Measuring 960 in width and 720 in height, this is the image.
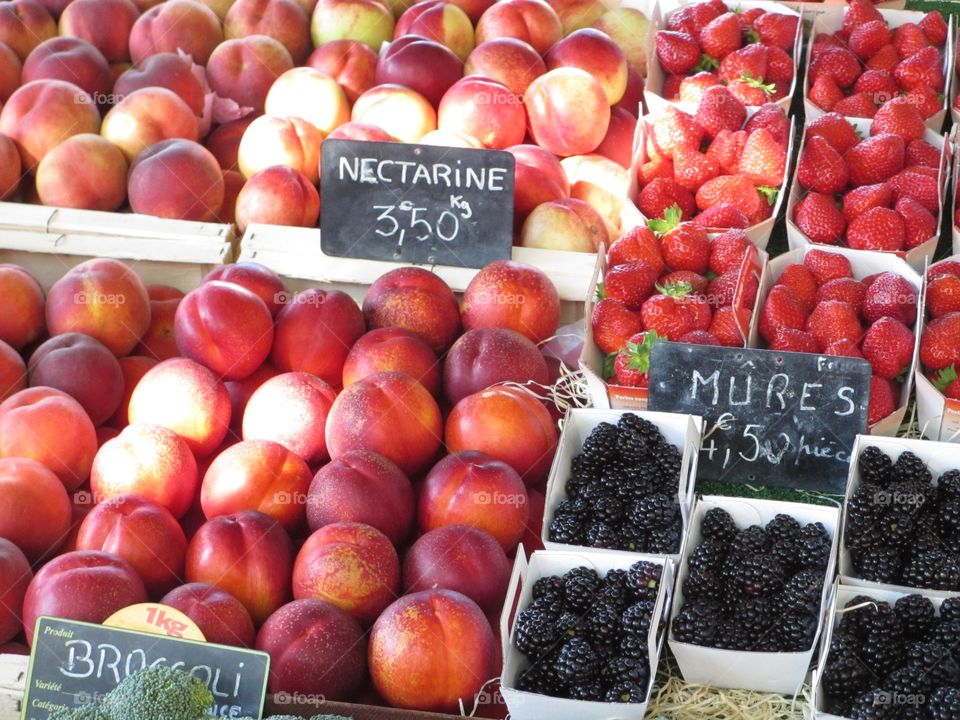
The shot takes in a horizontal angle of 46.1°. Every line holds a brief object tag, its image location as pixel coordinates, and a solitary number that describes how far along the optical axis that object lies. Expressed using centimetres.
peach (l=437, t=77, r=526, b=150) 262
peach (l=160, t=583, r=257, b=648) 150
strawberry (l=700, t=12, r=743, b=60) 292
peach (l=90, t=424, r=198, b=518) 176
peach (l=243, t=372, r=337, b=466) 188
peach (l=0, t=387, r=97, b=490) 180
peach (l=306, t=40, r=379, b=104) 280
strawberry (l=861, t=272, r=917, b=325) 208
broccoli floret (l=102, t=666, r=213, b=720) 127
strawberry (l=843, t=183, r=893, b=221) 240
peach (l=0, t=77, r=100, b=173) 260
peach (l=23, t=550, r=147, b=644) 150
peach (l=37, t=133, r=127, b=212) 254
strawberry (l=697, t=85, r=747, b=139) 261
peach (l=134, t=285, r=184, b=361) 216
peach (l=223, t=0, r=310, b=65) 294
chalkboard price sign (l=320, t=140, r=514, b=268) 225
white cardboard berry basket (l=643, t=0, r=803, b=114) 277
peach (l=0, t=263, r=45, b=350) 205
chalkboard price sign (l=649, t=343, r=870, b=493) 182
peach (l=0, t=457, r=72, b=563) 168
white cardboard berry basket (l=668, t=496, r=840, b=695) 148
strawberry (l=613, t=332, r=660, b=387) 197
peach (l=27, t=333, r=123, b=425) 193
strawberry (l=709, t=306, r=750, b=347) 203
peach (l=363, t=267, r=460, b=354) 208
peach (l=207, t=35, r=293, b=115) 283
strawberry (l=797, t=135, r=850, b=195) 249
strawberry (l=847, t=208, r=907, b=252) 231
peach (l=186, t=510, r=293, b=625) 161
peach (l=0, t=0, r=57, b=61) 289
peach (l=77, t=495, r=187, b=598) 162
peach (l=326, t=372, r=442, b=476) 180
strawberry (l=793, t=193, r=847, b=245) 235
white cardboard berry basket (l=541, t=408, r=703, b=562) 169
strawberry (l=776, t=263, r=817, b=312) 216
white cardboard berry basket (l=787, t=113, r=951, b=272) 230
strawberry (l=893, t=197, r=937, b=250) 231
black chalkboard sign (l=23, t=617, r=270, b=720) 143
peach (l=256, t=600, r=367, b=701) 147
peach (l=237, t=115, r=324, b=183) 260
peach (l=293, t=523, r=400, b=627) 157
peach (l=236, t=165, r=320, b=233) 249
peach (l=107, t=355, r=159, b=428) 203
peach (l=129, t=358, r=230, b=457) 187
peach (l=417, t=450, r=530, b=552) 171
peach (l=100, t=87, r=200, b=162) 263
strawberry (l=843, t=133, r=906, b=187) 251
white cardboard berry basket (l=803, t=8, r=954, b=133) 301
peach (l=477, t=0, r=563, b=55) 288
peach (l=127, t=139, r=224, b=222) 249
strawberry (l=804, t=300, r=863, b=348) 204
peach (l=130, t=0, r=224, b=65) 288
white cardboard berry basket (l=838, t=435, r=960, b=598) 176
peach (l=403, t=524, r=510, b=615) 159
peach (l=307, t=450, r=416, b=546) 168
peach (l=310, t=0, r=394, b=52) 294
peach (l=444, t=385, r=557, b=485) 184
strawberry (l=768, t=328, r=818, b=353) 201
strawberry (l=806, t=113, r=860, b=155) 260
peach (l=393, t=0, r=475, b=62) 288
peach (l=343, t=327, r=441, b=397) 195
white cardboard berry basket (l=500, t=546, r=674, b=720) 140
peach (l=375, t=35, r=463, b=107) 273
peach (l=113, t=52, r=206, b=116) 276
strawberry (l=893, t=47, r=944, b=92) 284
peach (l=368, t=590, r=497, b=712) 147
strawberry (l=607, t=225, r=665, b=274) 220
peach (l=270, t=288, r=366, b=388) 200
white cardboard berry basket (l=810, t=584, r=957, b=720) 138
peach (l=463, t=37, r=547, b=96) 275
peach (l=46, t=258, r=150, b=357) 204
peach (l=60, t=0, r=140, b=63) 292
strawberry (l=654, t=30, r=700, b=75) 290
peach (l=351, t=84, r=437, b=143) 265
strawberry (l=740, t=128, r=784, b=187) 248
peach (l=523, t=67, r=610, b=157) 262
